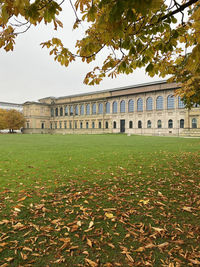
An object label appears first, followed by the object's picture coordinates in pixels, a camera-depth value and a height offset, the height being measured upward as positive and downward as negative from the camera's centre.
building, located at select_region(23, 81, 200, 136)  56.50 +6.74
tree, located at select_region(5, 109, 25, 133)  73.06 +4.38
